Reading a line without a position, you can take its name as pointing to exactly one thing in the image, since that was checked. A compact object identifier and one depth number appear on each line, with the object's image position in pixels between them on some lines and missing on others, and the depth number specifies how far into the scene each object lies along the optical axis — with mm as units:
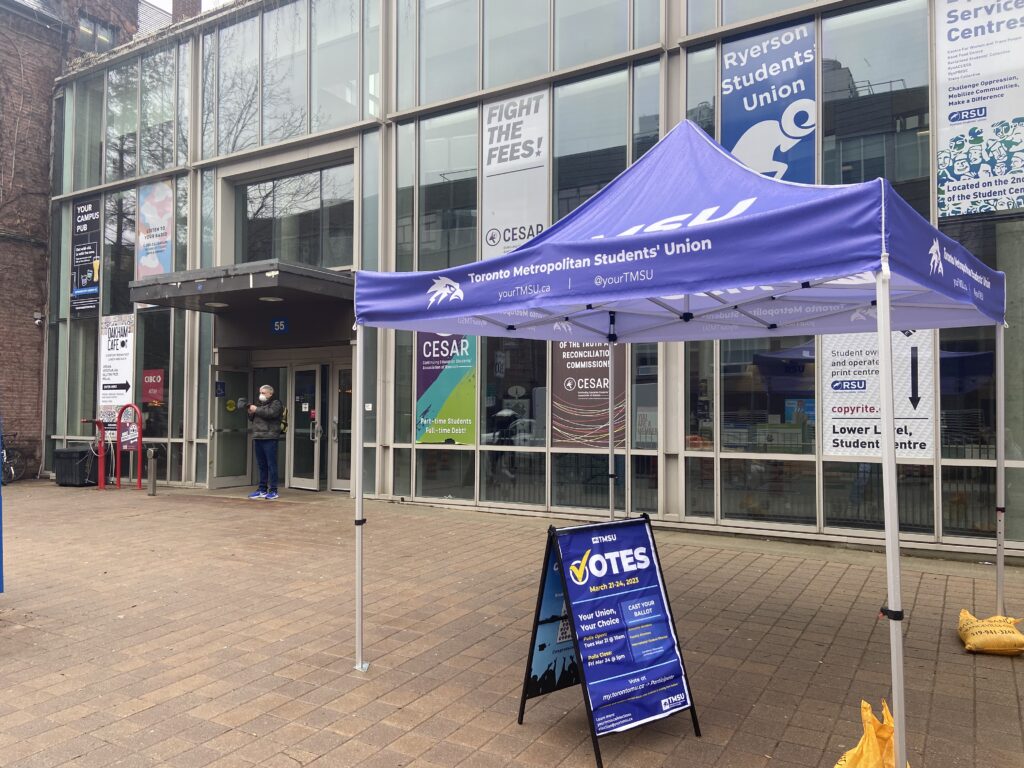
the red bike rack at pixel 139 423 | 12508
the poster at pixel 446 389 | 9898
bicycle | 14008
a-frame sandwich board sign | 3305
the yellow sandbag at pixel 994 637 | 4320
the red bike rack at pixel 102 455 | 12703
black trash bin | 13062
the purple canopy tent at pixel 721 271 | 2807
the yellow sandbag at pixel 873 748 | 2652
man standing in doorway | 11117
